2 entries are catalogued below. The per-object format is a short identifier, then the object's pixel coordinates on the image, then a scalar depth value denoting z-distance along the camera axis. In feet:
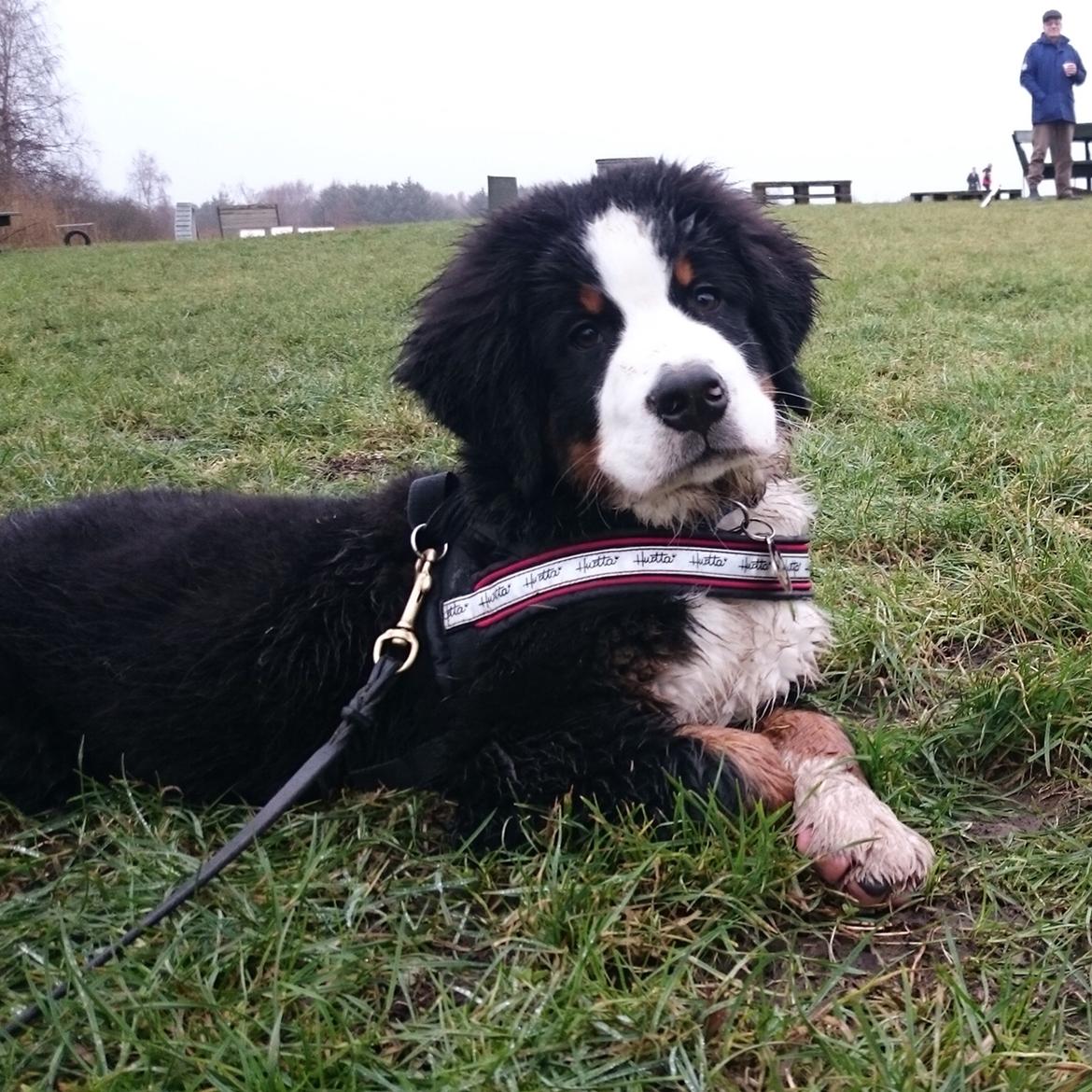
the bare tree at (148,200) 161.17
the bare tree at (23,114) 123.24
